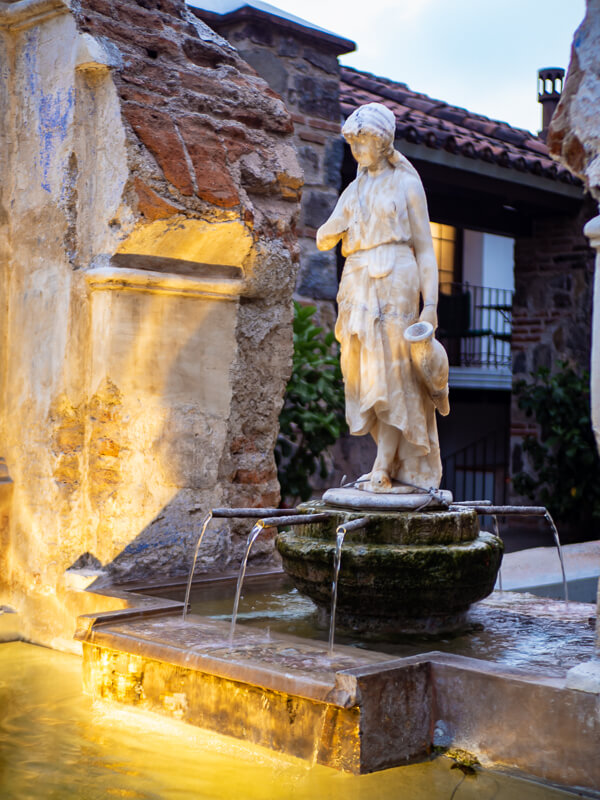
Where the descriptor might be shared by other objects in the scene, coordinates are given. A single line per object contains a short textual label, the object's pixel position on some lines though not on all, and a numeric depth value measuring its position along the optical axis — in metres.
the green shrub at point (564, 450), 9.66
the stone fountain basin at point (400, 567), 4.07
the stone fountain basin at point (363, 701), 3.26
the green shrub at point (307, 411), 6.80
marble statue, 4.39
